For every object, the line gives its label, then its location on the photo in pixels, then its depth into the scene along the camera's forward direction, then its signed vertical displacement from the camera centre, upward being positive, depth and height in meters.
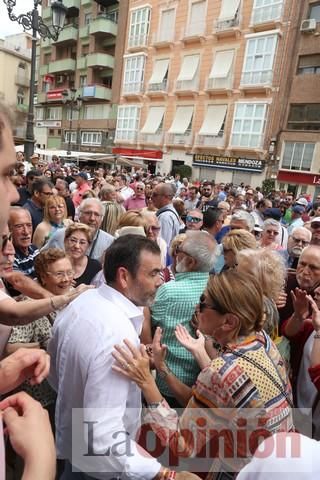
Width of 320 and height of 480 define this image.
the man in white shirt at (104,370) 1.35 -0.90
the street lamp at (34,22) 7.11 +2.90
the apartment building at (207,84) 21.27 +6.35
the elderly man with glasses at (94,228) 3.56 -0.74
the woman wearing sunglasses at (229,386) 1.37 -0.86
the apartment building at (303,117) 19.88 +4.21
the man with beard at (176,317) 2.15 -0.94
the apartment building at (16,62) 39.59 +10.64
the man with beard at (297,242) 4.27 -0.71
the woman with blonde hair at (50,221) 3.99 -0.77
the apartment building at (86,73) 29.83 +8.40
